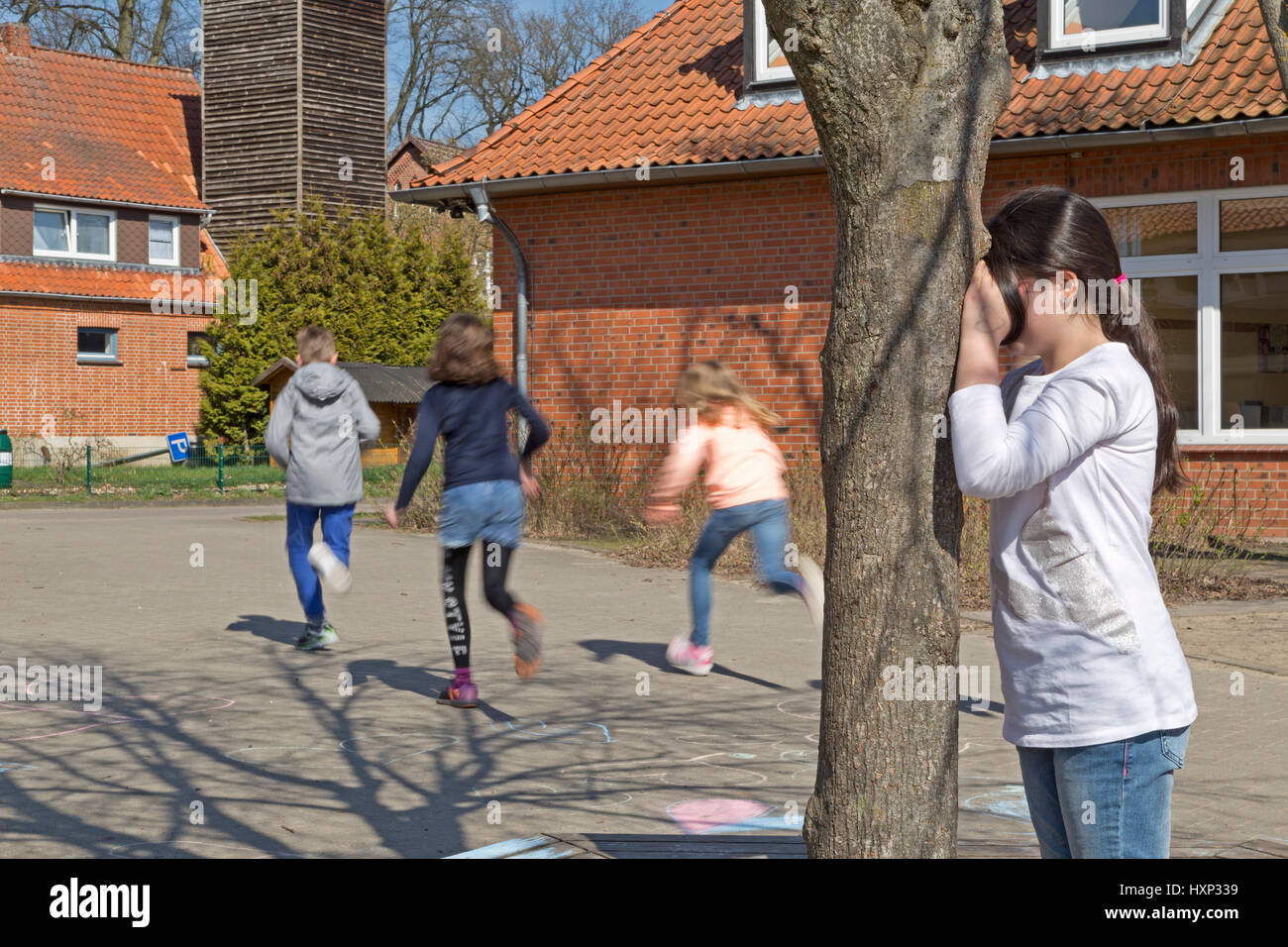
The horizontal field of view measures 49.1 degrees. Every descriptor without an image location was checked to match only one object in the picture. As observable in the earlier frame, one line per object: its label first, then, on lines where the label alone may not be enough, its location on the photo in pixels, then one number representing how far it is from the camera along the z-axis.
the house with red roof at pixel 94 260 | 35.31
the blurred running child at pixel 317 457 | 8.35
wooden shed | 31.28
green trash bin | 24.52
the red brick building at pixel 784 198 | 13.68
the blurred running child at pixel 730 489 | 7.65
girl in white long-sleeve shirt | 2.43
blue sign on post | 27.78
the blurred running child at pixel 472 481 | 6.89
